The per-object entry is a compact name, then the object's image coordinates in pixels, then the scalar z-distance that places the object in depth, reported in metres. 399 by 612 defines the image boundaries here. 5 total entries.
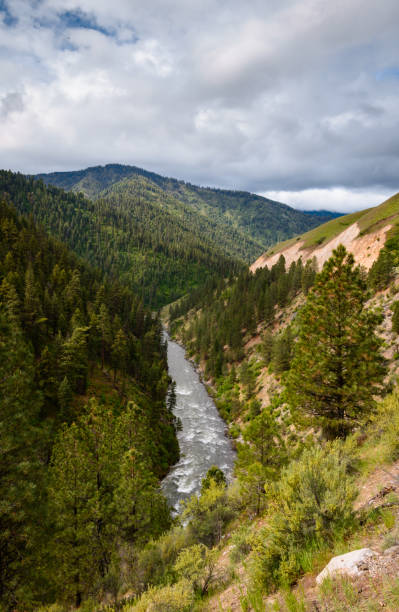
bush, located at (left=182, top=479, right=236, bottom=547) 19.80
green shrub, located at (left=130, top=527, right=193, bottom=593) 14.19
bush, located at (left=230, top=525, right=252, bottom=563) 12.50
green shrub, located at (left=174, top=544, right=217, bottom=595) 10.84
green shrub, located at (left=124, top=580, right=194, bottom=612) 8.68
